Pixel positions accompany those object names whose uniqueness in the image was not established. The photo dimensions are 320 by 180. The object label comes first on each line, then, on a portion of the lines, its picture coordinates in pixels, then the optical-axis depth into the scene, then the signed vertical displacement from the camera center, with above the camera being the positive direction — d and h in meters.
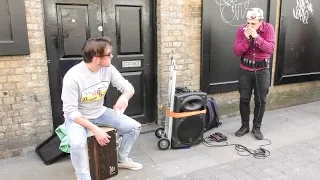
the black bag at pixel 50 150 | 3.56 -1.37
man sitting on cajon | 2.79 -0.60
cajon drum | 2.96 -1.22
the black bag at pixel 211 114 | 4.49 -1.16
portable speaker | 3.78 -1.09
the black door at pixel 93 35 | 3.85 -0.01
